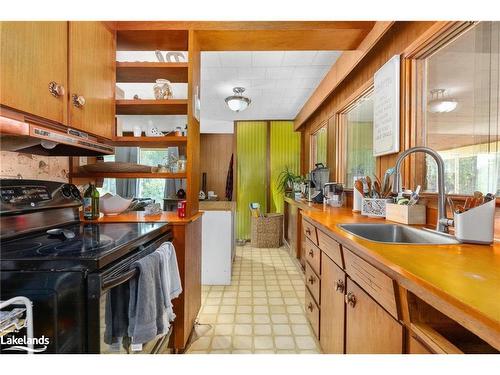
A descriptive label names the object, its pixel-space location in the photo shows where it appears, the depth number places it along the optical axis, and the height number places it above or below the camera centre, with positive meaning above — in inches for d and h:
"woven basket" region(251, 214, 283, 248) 179.8 -33.2
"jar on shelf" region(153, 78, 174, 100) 75.8 +29.3
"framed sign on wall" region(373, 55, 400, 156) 65.6 +22.0
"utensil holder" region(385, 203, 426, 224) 54.7 -6.2
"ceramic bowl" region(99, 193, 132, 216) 71.2 -5.7
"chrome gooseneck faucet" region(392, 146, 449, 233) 45.0 -1.3
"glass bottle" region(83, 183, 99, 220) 63.8 -5.1
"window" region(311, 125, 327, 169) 146.4 +25.6
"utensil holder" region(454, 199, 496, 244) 37.4 -5.7
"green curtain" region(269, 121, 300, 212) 200.5 +27.0
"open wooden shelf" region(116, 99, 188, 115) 73.0 +24.3
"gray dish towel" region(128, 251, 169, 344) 40.1 -20.4
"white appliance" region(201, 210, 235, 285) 113.4 -28.2
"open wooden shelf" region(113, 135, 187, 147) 72.9 +13.3
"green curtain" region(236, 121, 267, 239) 201.9 +19.7
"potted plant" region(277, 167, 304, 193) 176.6 +3.7
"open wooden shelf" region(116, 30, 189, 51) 72.5 +44.4
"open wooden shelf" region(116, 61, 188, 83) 72.9 +35.2
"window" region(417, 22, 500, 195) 45.0 +16.1
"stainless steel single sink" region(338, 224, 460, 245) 51.6 -10.2
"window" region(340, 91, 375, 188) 92.0 +19.7
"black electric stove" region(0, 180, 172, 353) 31.0 -11.6
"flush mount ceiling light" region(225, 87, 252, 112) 132.3 +45.9
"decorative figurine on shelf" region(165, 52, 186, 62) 84.4 +44.6
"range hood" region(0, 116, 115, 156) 37.9 +8.3
